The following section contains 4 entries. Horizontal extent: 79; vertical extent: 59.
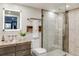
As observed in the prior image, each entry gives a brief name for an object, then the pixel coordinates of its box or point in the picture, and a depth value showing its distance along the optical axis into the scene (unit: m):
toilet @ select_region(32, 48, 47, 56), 1.28
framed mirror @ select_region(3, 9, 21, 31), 1.21
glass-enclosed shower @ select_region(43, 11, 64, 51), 1.51
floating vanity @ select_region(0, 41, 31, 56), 1.16
